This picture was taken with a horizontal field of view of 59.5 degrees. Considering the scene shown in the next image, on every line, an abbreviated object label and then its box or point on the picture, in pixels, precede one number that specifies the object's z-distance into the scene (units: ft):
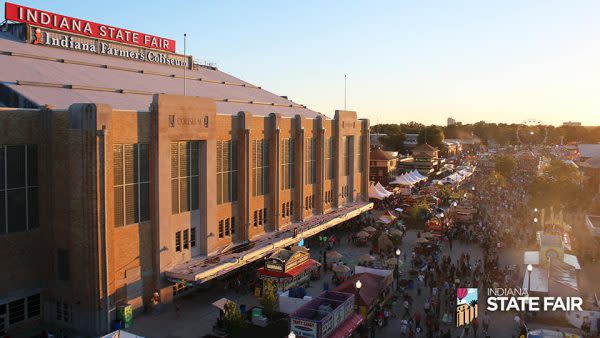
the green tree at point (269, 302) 94.58
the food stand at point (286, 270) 108.37
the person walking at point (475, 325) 88.93
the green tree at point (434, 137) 499.18
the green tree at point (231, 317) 85.61
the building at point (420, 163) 344.90
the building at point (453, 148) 511.40
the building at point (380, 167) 296.14
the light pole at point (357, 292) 91.04
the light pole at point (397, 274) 114.14
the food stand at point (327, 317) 75.87
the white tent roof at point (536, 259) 112.06
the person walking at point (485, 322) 89.31
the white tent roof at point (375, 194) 216.06
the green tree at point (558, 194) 206.59
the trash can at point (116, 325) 86.17
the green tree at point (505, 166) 368.27
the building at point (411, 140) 502.79
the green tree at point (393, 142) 479.41
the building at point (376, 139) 500.33
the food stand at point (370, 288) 92.27
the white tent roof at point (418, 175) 286.05
